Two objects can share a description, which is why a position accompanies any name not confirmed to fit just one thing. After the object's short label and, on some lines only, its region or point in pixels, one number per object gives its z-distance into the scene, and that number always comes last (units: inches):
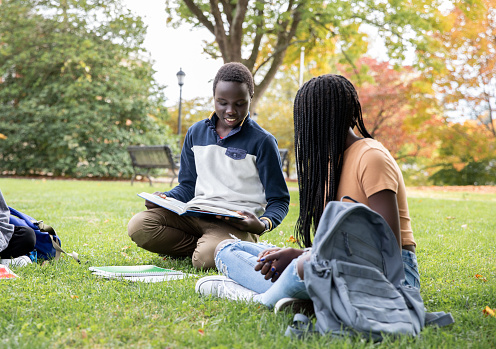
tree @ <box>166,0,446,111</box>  371.9
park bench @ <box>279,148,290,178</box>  609.1
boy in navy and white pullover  133.3
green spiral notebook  116.7
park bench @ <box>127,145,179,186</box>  468.3
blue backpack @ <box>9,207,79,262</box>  136.1
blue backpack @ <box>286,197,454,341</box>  72.5
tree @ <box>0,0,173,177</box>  634.8
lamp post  671.1
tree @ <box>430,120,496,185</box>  682.2
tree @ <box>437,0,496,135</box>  635.5
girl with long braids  78.9
